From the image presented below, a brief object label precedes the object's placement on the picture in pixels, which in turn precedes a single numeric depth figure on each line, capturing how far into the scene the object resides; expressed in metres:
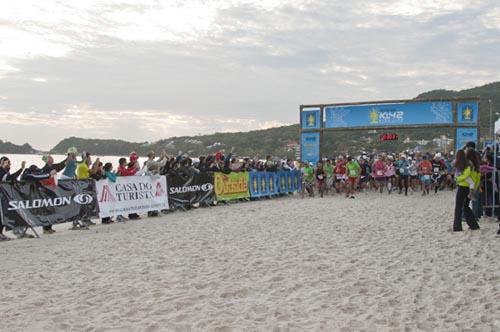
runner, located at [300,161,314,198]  22.06
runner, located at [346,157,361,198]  21.14
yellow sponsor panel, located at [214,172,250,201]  18.41
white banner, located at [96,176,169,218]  13.21
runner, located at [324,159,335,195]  23.01
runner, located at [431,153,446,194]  22.66
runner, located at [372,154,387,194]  22.39
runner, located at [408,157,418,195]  22.44
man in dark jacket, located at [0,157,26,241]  10.92
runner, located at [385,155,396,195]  22.39
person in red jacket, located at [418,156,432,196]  21.60
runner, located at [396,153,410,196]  21.53
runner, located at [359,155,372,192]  24.31
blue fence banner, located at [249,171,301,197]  20.80
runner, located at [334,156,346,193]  22.31
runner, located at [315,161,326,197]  21.72
